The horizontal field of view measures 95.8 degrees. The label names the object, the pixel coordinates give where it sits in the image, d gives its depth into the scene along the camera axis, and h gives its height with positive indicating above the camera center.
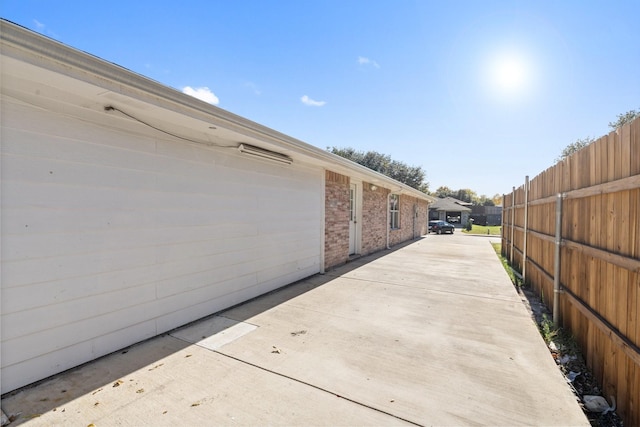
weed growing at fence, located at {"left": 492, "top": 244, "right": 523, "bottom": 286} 6.79 -1.45
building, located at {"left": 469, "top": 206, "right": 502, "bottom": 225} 39.00 +0.43
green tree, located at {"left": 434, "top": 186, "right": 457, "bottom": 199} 68.12 +6.20
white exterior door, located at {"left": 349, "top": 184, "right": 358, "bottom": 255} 9.27 -0.09
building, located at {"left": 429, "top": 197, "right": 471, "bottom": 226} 34.91 +0.66
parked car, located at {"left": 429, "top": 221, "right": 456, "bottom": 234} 23.67 -0.87
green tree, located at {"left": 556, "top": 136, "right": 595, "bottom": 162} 28.45 +7.58
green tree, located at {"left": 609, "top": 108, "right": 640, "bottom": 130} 23.59 +8.67
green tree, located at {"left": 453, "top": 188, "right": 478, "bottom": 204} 63.34 +4.78
